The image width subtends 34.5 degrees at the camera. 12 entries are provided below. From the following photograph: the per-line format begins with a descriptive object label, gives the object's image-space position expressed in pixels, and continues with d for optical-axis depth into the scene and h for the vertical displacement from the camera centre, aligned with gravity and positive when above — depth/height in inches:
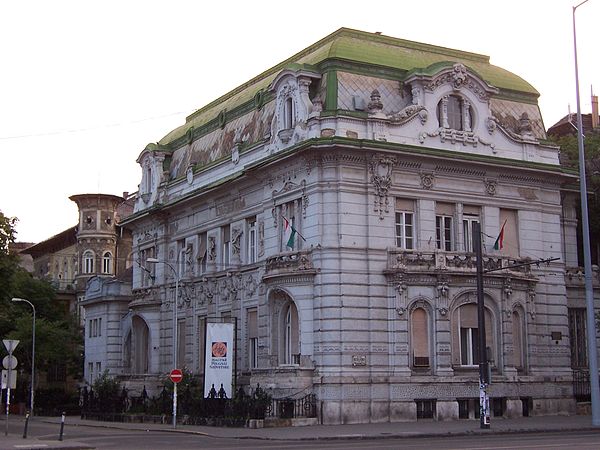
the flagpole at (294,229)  1770.4 +317.5
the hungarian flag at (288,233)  1765.5 +310.5
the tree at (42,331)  3021.7 +229.8
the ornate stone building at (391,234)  1706.4 +320.1
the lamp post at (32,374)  2600.9 +83.4
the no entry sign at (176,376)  1672.0 +47.2
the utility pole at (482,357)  1428.4 +69.5
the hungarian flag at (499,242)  1815.9 +300.9
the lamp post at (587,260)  1510.8 +225.0
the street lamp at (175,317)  2106.3 +191.0
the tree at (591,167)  2158.0 +527.7
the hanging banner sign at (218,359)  1733.5 +79.0
